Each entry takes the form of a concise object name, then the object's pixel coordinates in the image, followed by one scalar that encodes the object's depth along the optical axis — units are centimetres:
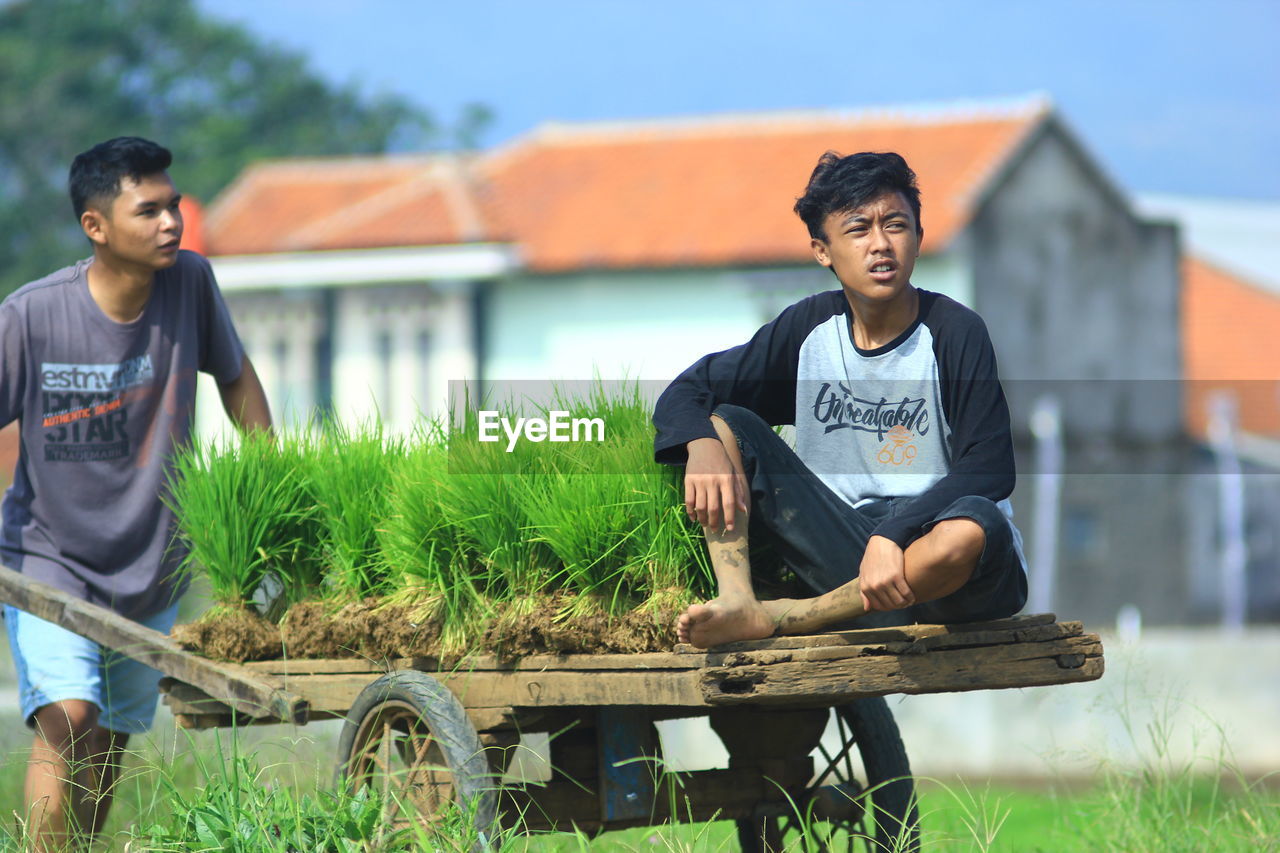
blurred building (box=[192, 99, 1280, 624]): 4841
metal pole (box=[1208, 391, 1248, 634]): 5419
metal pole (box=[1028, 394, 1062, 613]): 4853
